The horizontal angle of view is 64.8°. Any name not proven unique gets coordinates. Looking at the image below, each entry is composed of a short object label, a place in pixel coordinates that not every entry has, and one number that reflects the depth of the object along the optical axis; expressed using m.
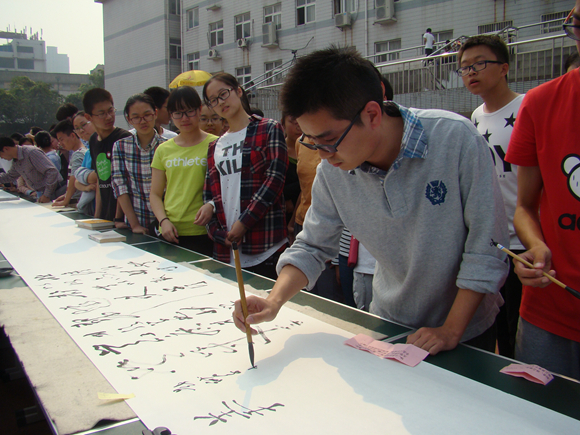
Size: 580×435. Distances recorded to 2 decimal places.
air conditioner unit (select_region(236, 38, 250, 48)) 15.90
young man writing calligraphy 1.04
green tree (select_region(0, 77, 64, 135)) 32.56
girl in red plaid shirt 2.31
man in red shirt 1.17
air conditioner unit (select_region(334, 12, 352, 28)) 12.91
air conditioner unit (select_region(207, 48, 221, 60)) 17.05
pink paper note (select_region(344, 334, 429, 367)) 1.00
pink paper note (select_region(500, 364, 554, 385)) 0.89
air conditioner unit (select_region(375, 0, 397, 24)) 12.05
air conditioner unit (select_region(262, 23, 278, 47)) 14.94
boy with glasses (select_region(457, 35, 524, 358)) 1.99
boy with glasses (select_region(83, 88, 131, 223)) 3.07
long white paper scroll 0.78
